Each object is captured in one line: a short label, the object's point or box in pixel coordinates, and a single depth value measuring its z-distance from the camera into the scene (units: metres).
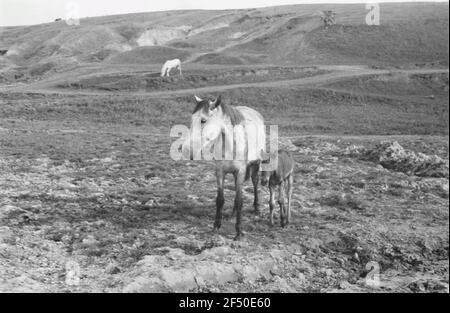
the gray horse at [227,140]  8.59
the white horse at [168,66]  43.91
